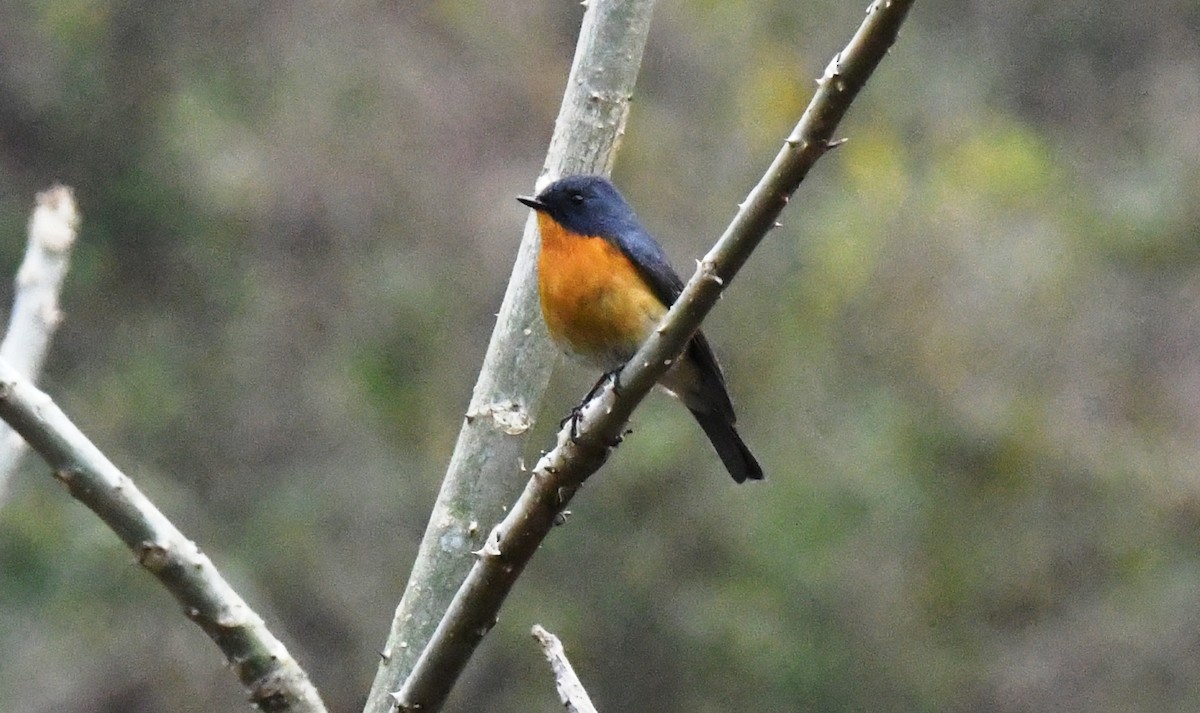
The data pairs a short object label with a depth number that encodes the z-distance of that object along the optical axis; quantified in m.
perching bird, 7.11
